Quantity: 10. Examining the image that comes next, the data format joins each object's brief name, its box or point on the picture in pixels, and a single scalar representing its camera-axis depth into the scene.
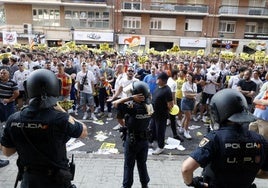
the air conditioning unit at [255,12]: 32.16
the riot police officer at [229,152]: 1.94
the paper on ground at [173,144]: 6.12
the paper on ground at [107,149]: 5.73
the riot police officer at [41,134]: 2.26
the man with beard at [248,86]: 6.81
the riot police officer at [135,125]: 3.76
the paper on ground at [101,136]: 6.55
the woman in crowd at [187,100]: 6.77
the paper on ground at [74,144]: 5.91
